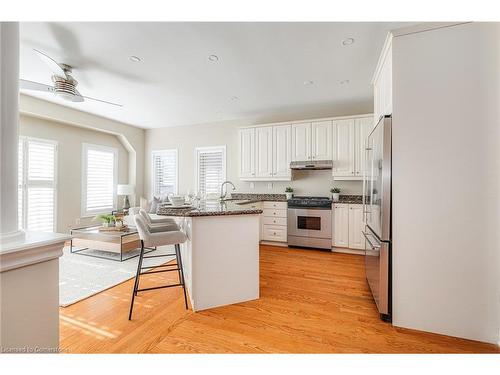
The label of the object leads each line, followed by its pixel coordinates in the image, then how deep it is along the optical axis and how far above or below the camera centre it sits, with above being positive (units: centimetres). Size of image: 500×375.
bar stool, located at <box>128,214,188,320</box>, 200 -45
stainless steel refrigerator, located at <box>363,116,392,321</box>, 197 -30
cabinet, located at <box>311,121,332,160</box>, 430 +92
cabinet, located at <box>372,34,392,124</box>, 204 +109
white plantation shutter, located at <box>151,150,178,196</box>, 618 +41
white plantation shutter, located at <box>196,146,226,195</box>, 566 +49
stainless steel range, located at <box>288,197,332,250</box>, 417 -66
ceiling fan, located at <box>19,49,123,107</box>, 257 +127
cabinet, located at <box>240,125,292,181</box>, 467 +74
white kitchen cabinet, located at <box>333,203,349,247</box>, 408 -67
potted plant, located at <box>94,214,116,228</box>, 391 -57
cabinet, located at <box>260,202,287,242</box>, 454 -70
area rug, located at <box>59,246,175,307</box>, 252 -116
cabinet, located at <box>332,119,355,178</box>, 415 +74
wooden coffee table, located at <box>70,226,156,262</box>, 352 -88
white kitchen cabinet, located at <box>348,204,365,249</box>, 397 -69
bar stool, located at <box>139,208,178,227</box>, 251 -39
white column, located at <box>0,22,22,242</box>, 94 +25
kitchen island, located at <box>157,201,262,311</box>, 216 -67
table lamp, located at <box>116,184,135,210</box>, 556 -9
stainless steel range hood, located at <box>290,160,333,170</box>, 429 +45
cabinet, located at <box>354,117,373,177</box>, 403 +87
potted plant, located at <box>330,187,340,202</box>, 434 -11
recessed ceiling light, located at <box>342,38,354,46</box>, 235 +154
